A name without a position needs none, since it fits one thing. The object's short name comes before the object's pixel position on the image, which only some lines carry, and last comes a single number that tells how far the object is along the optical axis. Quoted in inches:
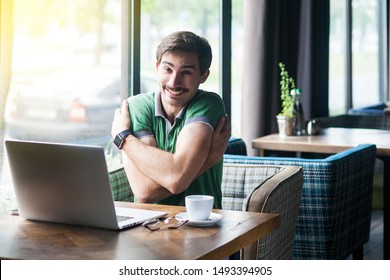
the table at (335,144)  226.2
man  141.7
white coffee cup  118.6
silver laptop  114.3
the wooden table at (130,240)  103.0
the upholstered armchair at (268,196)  146.1
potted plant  248.5
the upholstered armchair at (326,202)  177.6
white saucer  117.5
